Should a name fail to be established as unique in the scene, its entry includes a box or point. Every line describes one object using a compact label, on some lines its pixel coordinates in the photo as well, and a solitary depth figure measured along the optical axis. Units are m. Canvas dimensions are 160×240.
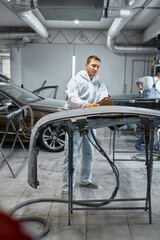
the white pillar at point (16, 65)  10.31
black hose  2.55
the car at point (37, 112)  4.89
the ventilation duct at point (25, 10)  4.71
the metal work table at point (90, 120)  2.25
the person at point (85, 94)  2.95
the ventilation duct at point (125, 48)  9.15
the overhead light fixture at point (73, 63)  10.27
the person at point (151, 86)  5.48
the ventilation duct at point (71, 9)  4.40
